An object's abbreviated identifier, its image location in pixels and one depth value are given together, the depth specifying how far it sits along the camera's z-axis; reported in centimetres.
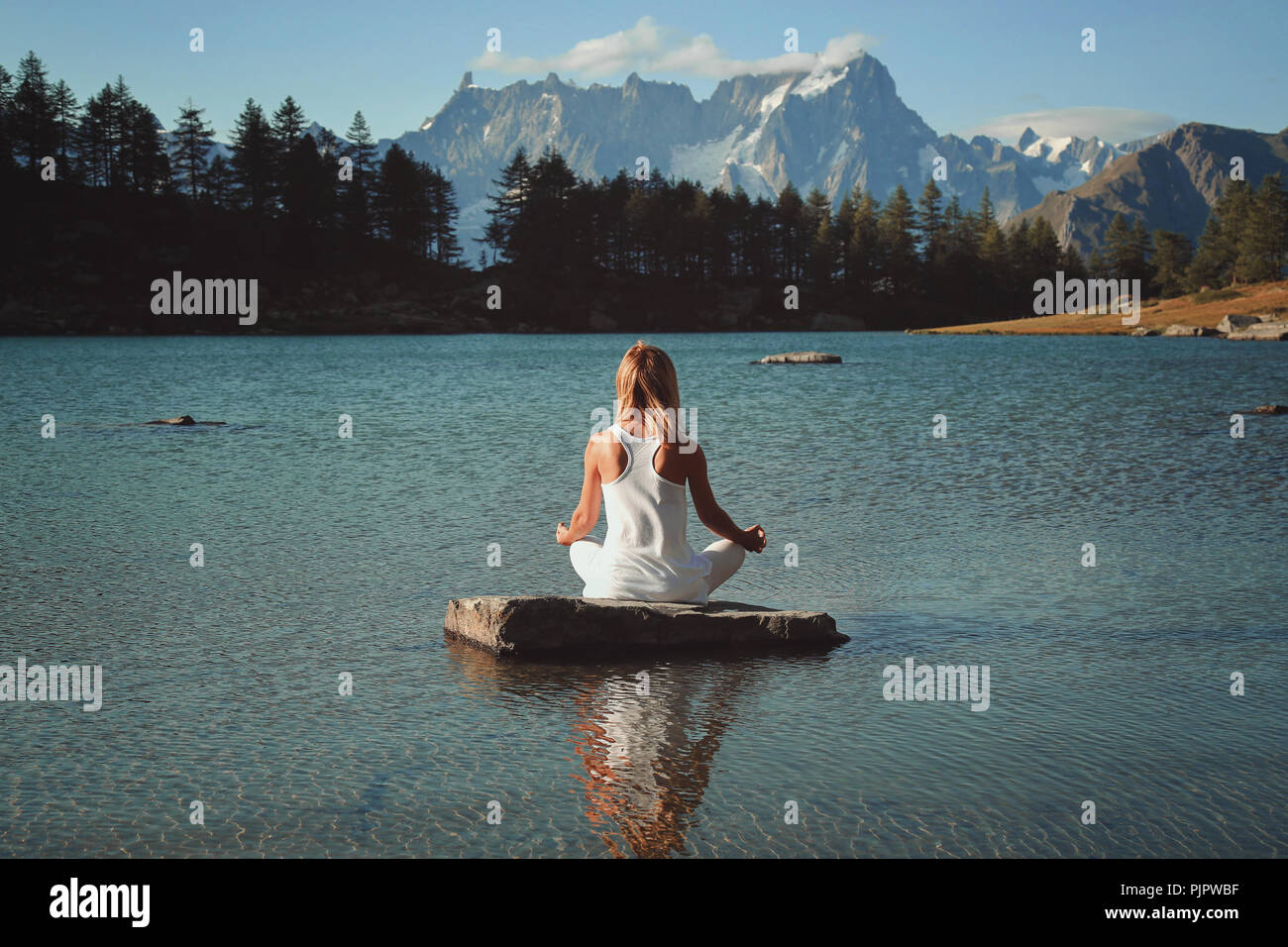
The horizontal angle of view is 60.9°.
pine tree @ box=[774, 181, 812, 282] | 16988
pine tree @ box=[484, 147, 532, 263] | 15050
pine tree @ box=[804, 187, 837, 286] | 16462
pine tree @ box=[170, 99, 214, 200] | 13700
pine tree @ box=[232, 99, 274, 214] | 13400
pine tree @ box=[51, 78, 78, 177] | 12694
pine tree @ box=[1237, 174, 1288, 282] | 13338
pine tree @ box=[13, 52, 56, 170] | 12488
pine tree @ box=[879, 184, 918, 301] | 16912
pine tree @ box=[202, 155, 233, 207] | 13462
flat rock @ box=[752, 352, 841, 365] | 6962
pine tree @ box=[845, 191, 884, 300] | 16650
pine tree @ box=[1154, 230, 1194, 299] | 15364
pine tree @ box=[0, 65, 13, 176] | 12131
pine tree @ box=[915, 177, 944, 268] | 18012
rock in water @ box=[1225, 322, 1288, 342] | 8762
